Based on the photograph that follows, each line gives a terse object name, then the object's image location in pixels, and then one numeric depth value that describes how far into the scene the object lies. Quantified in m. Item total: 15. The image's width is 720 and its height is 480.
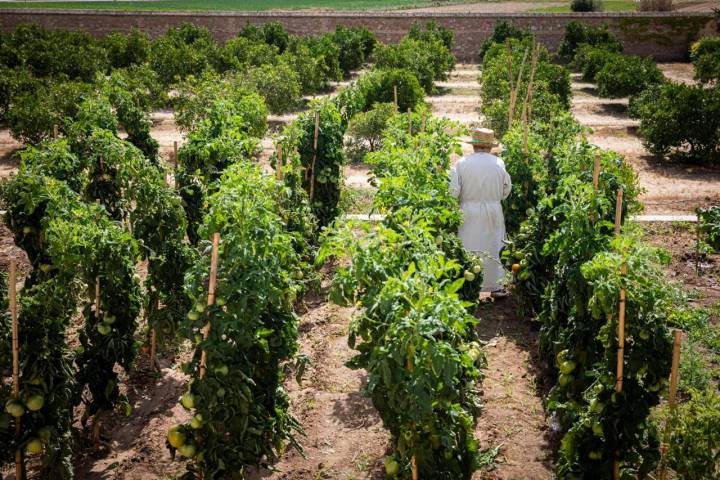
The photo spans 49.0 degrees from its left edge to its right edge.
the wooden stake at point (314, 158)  8.59
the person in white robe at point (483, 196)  7.69
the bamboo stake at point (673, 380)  4.35
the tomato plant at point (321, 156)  8.69
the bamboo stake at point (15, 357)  4.68
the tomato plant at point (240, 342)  4.77
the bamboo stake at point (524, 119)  8.01
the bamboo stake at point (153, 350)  6.70
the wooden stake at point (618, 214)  5.24
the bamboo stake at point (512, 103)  8.99
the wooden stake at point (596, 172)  6.01
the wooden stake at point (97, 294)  5.54
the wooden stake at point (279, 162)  7.16
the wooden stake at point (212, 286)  4.75
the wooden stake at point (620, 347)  4.65
